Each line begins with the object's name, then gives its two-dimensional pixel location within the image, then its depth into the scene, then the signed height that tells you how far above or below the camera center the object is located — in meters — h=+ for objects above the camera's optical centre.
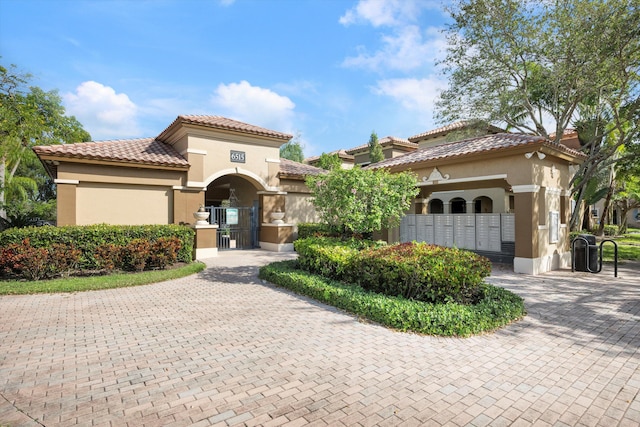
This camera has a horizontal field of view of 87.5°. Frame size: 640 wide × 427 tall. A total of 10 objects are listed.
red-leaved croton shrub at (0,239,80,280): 9.02 -1.11
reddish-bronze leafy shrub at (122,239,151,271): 10.57 -1.11
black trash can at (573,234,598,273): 10.98 -1.27
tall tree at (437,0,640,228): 11.14 +6.13
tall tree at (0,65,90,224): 17.66 +6.06
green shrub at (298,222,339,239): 16.73 -0.57
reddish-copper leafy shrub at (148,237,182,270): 10.94 -1.11
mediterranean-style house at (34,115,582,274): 11.06 +1.35
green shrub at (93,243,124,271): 10.29 -1.13
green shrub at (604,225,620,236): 27.00 -1.28
